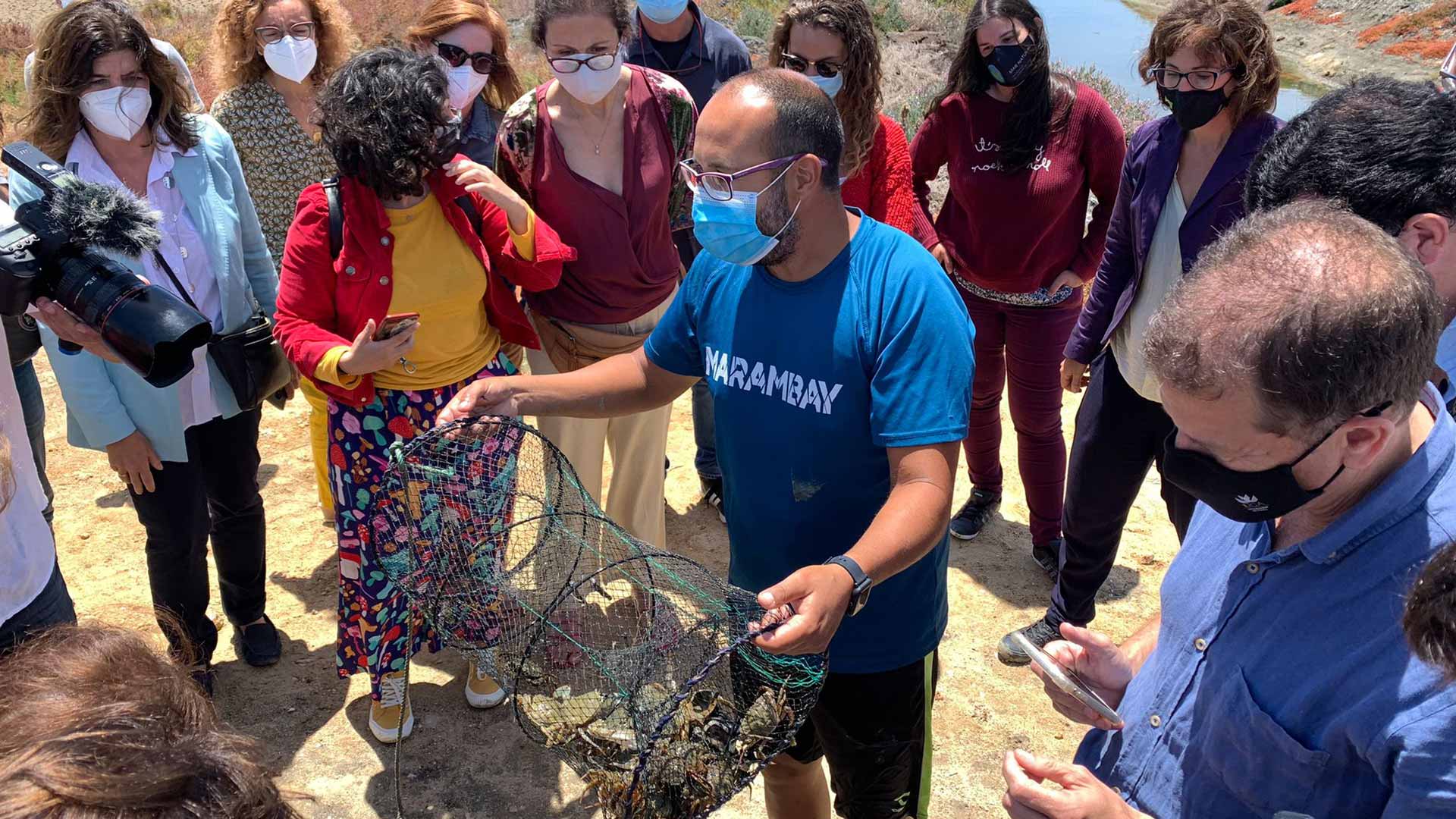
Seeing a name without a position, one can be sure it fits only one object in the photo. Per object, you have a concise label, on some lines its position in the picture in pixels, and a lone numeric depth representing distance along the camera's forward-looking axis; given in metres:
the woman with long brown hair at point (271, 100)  4.34
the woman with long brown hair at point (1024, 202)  4.27
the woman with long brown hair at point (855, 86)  4.14
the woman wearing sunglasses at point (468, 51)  4.48
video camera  2.25
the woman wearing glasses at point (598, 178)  3.77
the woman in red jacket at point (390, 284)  3.15
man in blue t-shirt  2.25
